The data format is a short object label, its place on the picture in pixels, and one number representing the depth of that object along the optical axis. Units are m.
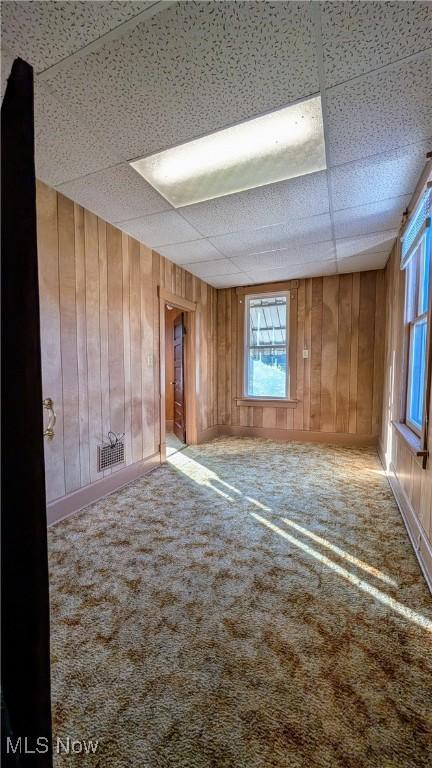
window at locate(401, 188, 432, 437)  1.96
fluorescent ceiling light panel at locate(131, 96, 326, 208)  1.59
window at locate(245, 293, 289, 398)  4.74
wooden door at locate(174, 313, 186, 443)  4.60
